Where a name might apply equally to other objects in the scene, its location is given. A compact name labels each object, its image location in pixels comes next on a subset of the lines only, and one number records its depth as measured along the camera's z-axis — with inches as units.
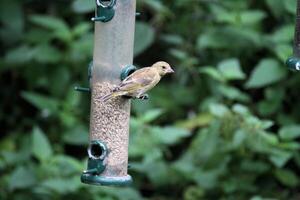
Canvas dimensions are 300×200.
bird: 434.9
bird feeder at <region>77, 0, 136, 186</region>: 445.4
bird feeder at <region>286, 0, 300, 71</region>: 439.2
